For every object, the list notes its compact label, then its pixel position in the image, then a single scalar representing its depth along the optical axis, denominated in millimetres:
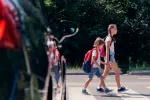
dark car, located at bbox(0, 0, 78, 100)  1999
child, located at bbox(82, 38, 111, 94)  10727
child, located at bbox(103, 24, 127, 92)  10758
